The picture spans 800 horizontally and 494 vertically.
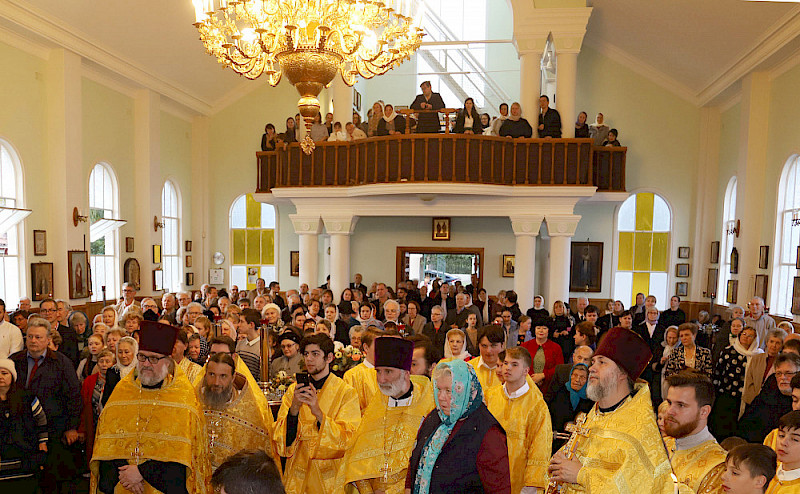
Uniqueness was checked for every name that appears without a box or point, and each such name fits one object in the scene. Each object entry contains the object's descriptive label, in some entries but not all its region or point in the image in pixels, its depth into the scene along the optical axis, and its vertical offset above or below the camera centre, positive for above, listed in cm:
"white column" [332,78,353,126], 1447 +304
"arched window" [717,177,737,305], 1468 -24
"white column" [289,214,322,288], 1424 -48
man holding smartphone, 386 -136
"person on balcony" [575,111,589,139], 1348 +237
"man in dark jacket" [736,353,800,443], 472 -145
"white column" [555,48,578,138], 1350 +338
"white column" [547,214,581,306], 1300 -48
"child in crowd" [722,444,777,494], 272 -110
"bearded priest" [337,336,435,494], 374 -131
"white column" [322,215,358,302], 1413 -66
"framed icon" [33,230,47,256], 1206 -45
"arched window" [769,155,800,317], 1124 -13
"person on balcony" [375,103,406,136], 1298 +228
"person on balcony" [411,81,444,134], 1262 +279
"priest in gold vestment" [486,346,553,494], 397 -133
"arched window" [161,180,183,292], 1740 -45
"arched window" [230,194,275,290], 1870 -53
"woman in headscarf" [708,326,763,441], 647 -167
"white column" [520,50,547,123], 1348 +334
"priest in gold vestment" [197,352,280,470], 426 -143
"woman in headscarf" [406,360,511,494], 294 -111
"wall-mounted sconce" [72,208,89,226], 1278 +9
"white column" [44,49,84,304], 1246 +138
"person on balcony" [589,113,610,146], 1476 +246
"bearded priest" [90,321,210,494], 398 -143
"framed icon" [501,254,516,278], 1652 -102
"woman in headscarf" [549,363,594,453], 519 -152
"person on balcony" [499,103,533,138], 1294 +225
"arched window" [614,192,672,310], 1639 -40
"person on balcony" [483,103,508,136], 1312 +238
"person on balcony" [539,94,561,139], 1307 +241
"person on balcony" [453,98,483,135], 1276 +234
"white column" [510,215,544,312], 1315 -66
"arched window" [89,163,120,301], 1435 -43
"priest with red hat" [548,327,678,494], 266 -96
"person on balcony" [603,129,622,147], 1430 +219
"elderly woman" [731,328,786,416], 604 -141
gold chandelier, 641 +221
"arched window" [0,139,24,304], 1161 -33
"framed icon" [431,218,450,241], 1678 -4
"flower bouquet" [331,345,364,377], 616 -139
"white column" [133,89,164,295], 1568 +149
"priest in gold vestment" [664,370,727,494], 313 -107
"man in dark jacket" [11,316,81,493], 513 -149
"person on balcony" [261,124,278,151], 1534 +224
